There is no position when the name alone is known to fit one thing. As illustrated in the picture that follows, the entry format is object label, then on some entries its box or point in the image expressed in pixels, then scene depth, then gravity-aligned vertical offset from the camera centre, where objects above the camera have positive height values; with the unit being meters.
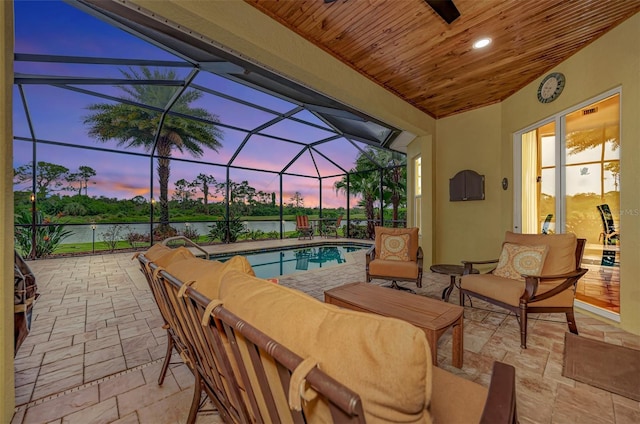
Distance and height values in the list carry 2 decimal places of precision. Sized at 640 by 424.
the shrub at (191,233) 8.78 -0.73
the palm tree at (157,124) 7.00 +2.67
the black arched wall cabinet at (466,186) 4.43 +0.42
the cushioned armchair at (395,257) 3.51 -0.72
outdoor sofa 0.53 -0.36
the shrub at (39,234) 6.04 -0.51
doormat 1.73 -1.22
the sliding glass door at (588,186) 2.88 +0.28
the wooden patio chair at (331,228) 11.05 -0.79
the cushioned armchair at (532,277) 2.31 -0.71
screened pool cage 4.10 +1.97
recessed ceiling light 2.79 +1.87
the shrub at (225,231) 9.05 -0.72
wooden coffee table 1.77 -0.81
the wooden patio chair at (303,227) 10.44 -0.68
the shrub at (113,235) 7.62 -0.67
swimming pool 6.08 -1.38
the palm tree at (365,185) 9.76 +1.02
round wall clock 3.27 +1.63
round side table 3.18 -0.80
